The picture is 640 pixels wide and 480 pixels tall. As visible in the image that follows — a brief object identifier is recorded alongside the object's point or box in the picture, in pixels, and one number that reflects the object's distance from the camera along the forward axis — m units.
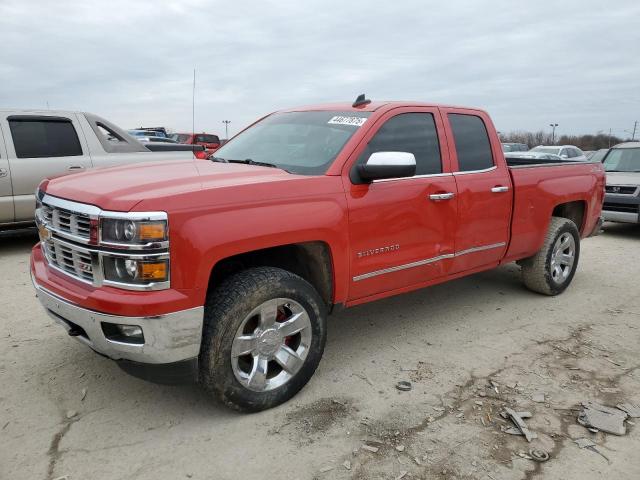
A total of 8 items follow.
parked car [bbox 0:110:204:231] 6.67
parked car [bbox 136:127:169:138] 22.40
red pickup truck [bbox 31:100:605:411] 2.54
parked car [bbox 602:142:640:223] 9.17
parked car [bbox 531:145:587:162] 19.41
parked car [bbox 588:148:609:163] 13.41
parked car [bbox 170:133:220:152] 20.56
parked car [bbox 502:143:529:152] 23.36
